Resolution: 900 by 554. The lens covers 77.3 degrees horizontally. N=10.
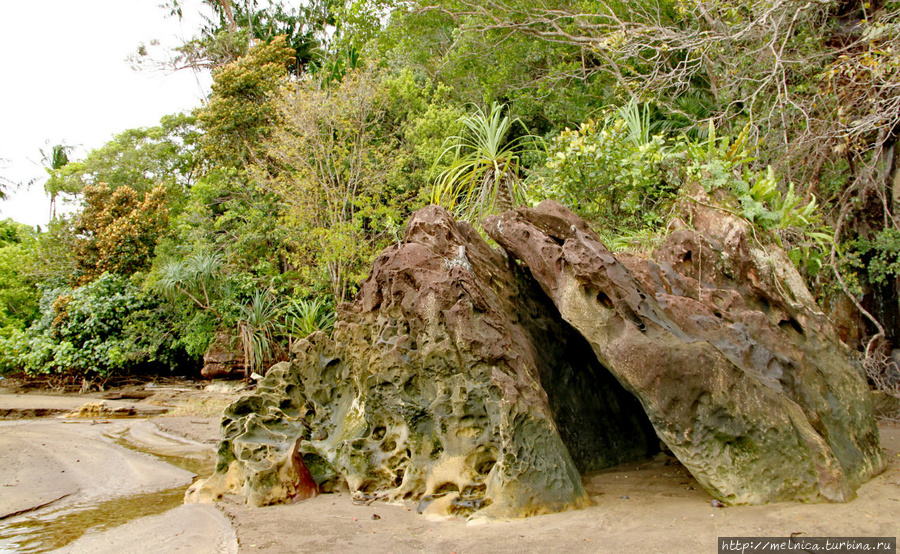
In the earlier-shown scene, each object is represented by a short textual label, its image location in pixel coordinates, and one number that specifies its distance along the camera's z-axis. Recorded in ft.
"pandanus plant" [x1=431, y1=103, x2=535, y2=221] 27.86
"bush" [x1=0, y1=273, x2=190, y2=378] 46.19
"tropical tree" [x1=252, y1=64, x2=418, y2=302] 39.06
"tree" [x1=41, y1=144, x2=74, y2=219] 107.74
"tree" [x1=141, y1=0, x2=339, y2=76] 67.15
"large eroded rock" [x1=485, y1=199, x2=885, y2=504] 12.53
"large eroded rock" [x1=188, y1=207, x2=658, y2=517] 13.60
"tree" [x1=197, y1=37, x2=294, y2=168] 50.21
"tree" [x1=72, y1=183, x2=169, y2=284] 53.42
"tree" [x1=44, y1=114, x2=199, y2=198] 71.10
